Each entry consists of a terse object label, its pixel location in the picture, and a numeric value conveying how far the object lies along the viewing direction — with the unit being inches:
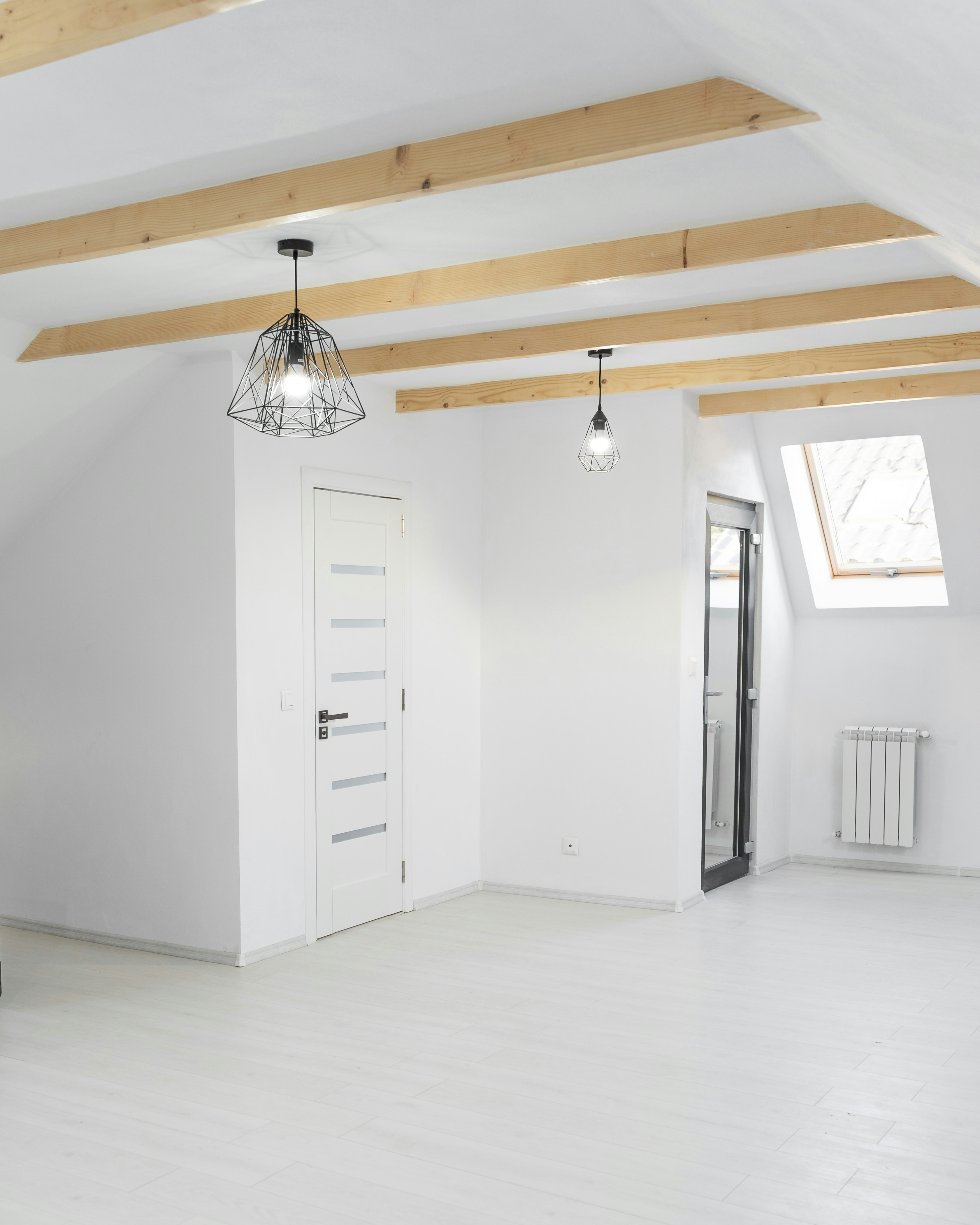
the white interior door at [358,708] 215.3
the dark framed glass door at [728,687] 254.8
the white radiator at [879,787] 271.3
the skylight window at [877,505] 269.1
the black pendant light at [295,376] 136.5
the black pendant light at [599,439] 203.9
